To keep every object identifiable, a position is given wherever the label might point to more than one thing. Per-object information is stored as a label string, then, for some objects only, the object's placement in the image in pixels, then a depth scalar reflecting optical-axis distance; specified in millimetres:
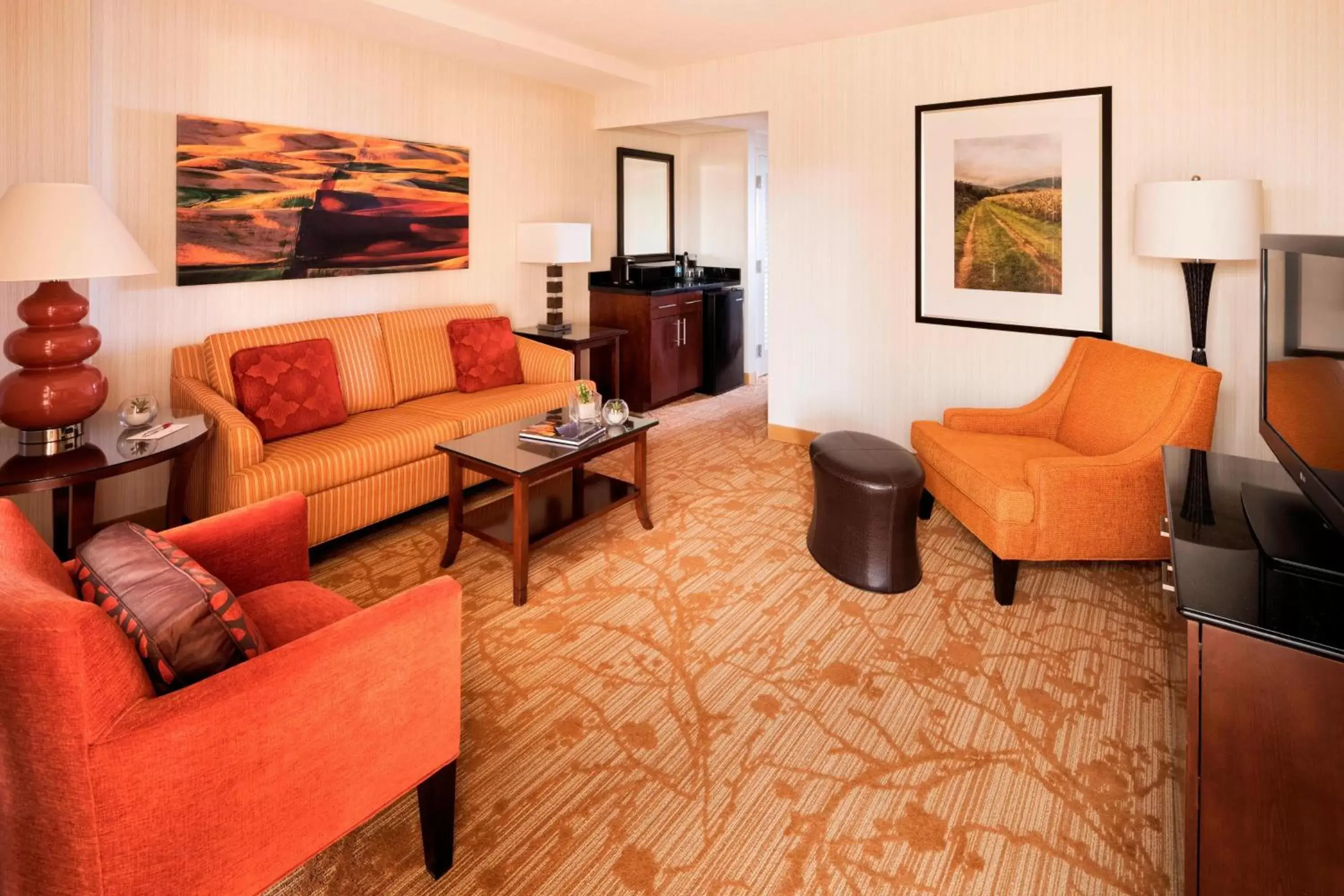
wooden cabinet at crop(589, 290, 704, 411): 6086
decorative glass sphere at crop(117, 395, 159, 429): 3010
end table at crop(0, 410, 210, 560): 2422
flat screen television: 1574
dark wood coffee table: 2971
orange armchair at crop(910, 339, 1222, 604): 2799
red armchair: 1117
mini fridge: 6777
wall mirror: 6461
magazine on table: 3283
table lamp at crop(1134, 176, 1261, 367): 2984
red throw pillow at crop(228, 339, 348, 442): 3508
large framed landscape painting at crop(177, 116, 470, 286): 3693
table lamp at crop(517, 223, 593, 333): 5227
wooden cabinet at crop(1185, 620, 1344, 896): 1272
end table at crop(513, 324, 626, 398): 5246
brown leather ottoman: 3000
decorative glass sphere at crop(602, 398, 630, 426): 3557
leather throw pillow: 1316
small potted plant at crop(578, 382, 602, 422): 3516
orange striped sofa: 3152
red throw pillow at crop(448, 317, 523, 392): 4590
